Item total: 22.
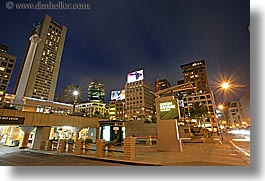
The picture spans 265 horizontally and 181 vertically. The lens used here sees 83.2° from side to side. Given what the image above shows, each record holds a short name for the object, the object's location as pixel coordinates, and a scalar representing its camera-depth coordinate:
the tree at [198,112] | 33.80
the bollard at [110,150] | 7.04
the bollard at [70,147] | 9.00
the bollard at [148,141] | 12.58
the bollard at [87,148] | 7.98
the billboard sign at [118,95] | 68.78
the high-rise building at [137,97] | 67.28
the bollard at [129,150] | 6.11
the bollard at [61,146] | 9.05
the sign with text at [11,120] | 8.16
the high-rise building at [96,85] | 128.51
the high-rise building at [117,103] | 69.71
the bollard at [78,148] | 7.96
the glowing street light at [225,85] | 10.58
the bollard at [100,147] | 7.05
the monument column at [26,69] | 17.72
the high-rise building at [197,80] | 57.47
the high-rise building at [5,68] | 47.91
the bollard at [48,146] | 10.25
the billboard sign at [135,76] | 55.78
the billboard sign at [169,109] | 8.39
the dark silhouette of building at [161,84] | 112.88
